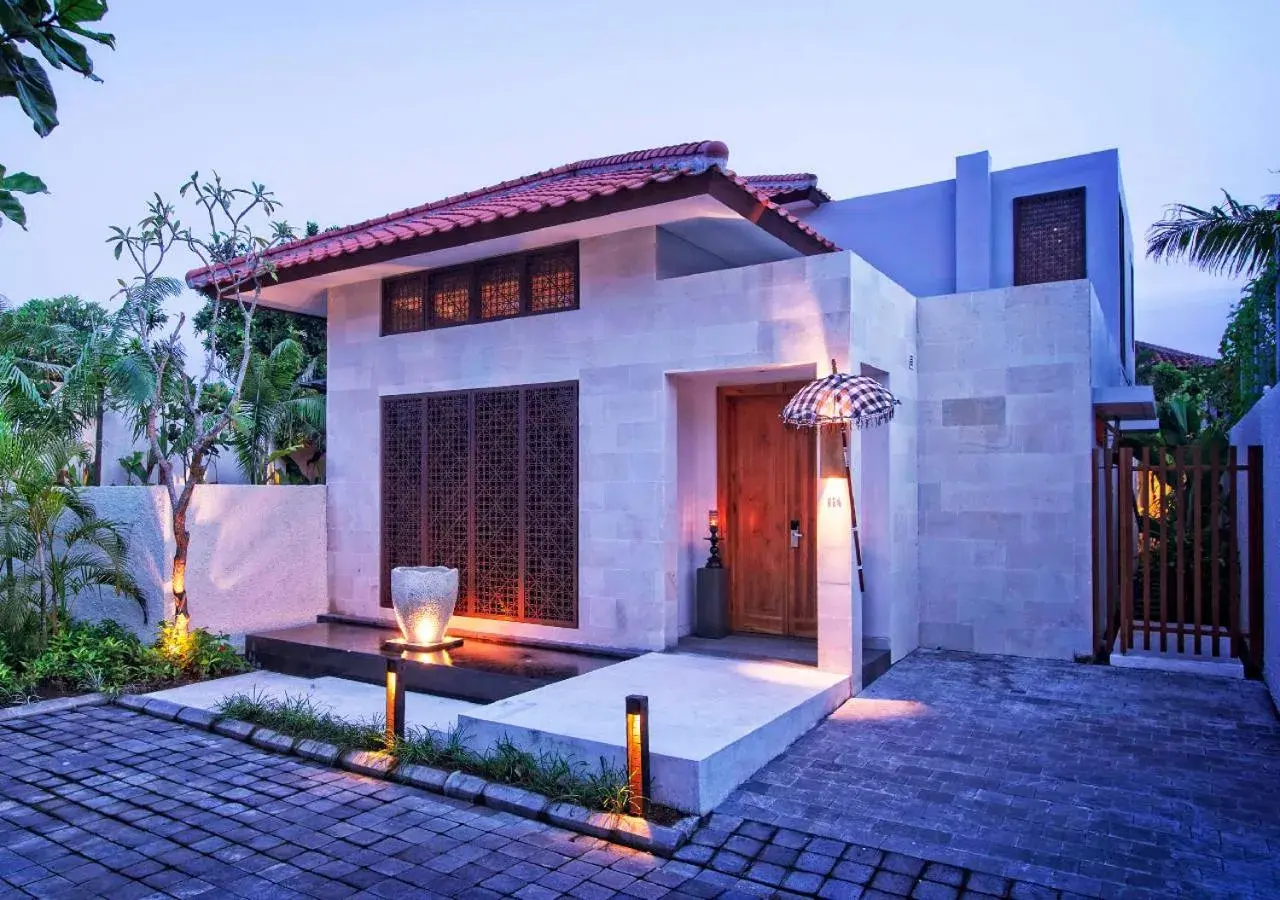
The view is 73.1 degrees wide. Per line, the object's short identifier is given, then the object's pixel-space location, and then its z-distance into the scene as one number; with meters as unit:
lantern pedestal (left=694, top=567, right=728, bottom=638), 8.91
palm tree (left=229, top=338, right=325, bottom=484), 11.91
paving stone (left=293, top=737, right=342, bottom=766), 6.14
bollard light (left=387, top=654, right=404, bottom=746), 6.20
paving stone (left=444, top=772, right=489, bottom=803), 5.42
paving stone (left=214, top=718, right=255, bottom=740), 6.71
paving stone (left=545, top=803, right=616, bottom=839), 4.87
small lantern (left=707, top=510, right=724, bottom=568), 9.04
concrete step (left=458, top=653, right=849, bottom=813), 5.19
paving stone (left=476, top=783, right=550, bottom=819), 5.15
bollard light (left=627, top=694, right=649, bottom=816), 5.07
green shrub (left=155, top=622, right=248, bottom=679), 8.43
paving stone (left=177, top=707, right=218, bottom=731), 7.03
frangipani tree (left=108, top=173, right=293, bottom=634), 8.38
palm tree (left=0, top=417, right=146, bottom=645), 8.48
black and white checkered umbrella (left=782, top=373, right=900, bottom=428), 6.77
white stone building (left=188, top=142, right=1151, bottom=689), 8.01
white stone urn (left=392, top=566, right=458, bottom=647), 8.48
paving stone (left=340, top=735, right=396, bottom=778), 5.86
